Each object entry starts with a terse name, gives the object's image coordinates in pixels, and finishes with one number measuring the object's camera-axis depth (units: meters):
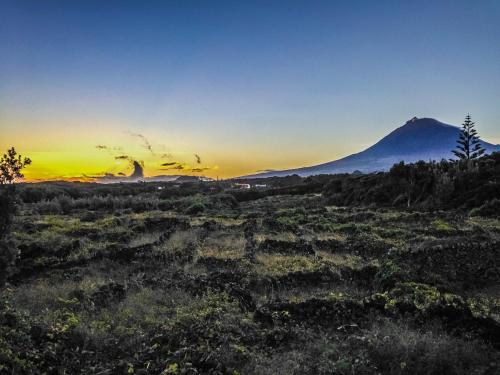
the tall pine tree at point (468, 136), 47.12
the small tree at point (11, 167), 8.11
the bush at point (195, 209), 31.95
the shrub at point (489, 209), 21.86
